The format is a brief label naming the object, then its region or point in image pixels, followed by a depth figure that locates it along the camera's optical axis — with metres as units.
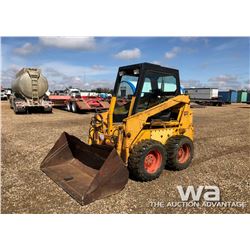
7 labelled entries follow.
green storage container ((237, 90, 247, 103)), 43.84
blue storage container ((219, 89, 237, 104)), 41.22
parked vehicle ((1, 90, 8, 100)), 41.95
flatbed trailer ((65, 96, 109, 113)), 19.53
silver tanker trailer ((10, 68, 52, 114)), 18.61
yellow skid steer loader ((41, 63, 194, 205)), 4.66
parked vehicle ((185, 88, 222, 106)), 35.43
